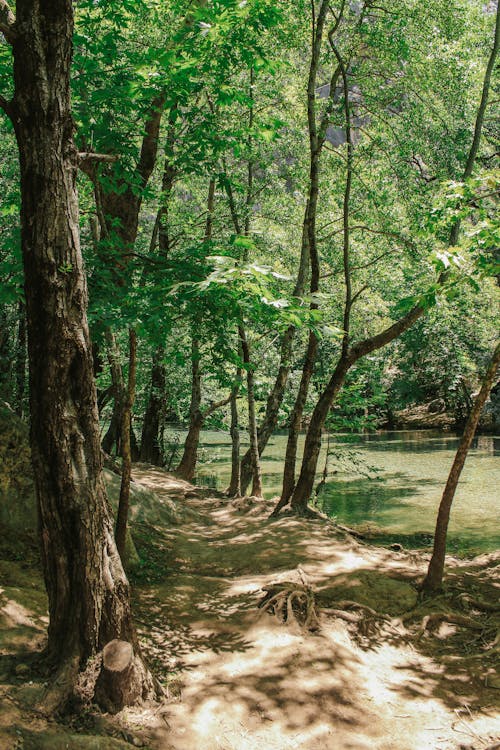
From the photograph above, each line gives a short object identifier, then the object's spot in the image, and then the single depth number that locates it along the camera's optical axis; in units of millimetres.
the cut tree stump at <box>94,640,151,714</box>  3672
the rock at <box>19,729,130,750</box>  3016
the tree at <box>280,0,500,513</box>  9172
